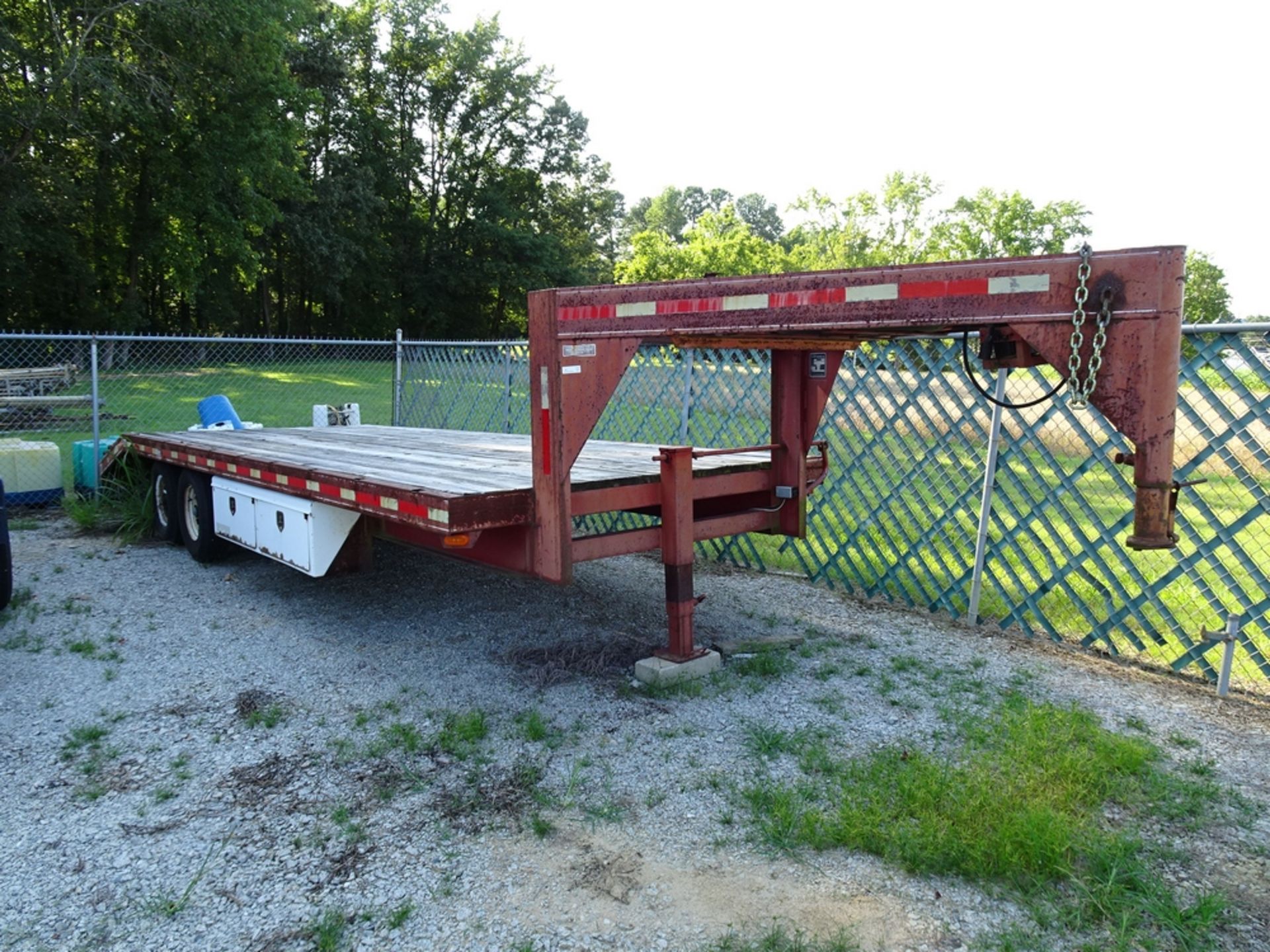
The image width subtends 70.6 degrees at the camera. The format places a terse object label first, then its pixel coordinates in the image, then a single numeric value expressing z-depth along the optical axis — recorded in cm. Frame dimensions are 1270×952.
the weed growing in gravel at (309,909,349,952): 252
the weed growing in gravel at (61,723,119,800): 348
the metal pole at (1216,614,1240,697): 446
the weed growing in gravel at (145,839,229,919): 269
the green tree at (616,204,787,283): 4934
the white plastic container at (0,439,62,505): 888
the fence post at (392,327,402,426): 1152
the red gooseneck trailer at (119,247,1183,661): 262
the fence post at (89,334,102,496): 866
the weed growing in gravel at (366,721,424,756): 381
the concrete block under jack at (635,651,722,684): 453
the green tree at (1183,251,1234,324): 6017
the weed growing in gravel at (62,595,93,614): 579
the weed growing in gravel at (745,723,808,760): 378
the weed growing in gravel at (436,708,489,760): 381
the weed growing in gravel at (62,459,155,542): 798
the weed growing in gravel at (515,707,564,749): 391
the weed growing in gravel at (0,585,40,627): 566
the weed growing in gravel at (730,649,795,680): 470
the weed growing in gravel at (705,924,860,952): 248
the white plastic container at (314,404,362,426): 959
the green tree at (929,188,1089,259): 5706
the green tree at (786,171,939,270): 5575
